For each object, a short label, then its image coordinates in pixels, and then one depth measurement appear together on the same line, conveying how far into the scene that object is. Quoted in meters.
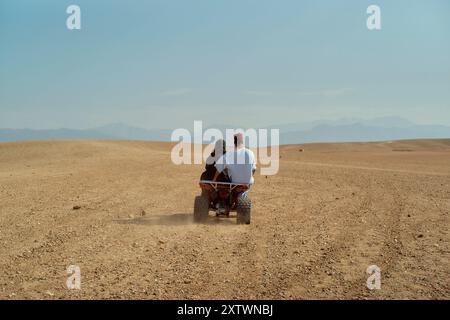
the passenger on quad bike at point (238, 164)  11.95
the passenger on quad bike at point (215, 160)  12.05
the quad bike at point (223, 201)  11.74
